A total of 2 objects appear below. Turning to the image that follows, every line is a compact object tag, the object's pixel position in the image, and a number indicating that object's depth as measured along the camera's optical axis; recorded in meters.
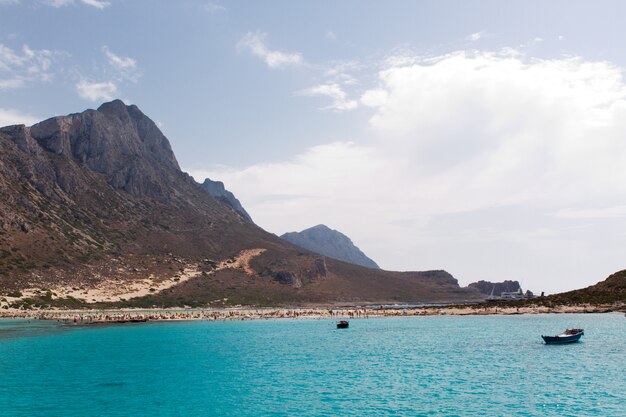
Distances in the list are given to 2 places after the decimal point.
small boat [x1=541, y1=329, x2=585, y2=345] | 75.00
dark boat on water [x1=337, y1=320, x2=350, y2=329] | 114.50
